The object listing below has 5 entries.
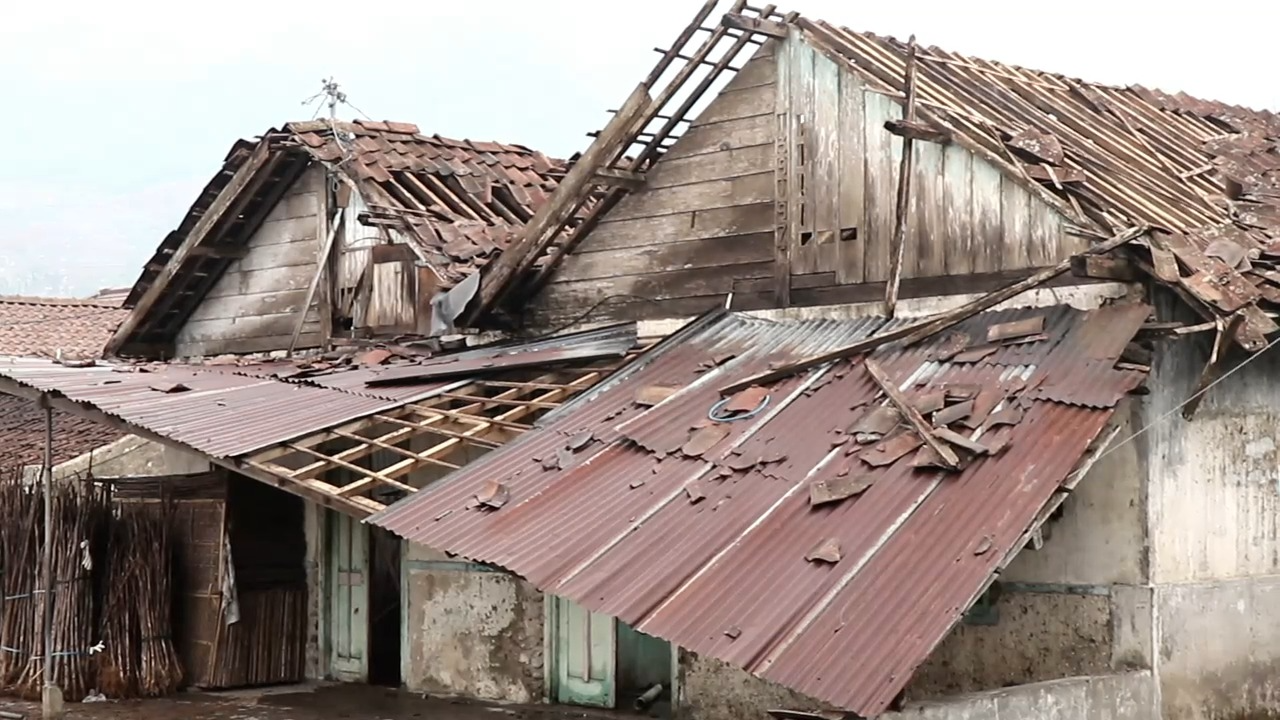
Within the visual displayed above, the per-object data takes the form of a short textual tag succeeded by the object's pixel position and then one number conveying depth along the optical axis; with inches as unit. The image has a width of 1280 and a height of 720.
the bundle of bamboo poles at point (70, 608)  488.4
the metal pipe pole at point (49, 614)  442.9
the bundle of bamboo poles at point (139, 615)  497.7
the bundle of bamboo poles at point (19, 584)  503.2
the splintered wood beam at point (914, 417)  285.6
